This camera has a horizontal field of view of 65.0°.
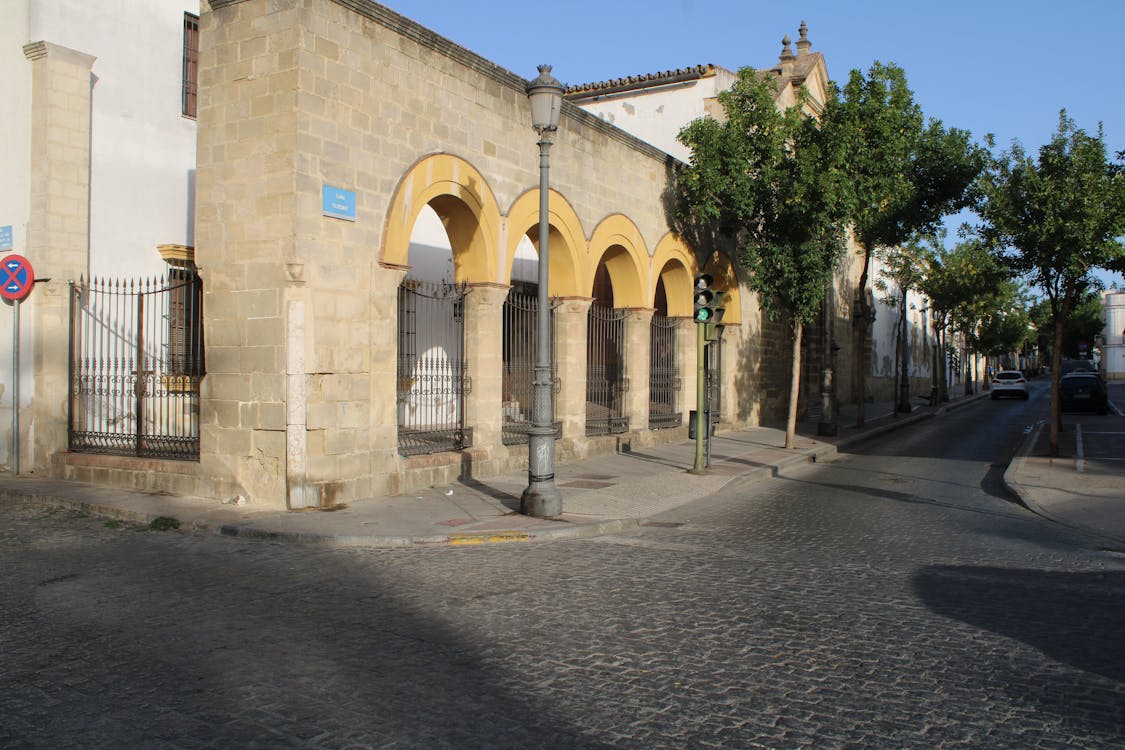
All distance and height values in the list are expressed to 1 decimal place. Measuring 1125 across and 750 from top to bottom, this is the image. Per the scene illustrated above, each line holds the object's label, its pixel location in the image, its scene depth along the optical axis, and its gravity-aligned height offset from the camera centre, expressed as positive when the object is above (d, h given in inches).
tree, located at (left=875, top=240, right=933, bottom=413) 1197.1 +156.0
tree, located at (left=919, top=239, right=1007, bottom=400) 1289.4 +152.2
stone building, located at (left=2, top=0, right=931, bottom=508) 388.5 +60.4
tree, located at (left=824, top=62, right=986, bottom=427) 657.0 +187.2
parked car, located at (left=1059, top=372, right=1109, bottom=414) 1215.0 -14.6
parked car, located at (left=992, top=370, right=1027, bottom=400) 1770.4 -7.1
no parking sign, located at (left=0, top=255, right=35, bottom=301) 456.8 +55.8
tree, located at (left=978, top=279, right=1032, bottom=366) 1697.8 +134.4
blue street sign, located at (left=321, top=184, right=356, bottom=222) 396.2 +81.8
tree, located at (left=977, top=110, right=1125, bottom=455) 579.5 +113.1
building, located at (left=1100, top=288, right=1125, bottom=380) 3873.5 +220.0
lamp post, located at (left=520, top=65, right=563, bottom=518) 379.2 +2.6
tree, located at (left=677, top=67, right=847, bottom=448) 653.3 +147.5
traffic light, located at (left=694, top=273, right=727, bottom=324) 535.8 +51.1
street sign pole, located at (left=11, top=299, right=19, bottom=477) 468.2 -3.4
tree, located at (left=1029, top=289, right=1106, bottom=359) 2938.0 +194.0
